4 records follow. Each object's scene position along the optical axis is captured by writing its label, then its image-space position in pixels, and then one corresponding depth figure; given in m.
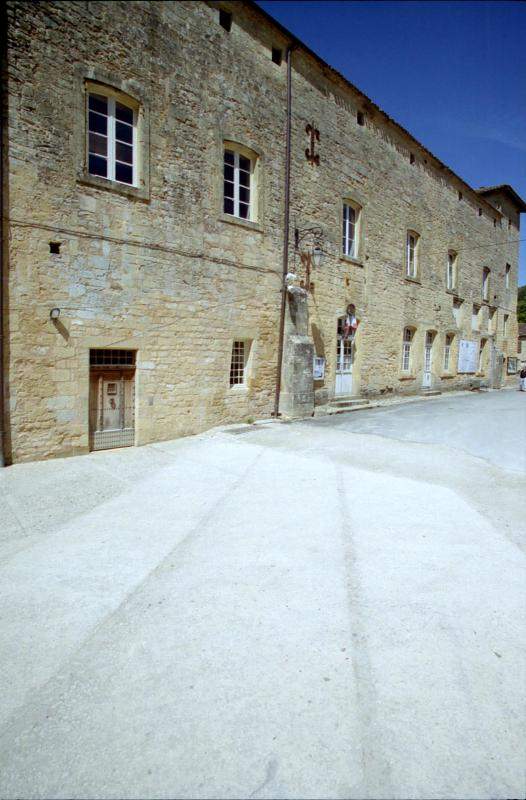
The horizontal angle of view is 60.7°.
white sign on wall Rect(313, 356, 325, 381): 12.06
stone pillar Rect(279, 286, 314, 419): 10.82
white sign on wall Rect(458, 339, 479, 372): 20.34
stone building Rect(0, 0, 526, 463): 6.93
